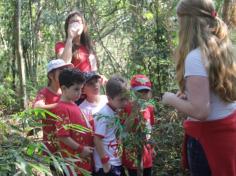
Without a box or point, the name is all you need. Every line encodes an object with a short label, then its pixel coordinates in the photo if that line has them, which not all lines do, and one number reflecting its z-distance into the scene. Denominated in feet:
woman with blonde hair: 8.05
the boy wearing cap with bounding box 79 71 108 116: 11.91
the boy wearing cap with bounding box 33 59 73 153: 11.57
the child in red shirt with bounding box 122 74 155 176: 10.86
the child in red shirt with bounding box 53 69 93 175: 10.49
